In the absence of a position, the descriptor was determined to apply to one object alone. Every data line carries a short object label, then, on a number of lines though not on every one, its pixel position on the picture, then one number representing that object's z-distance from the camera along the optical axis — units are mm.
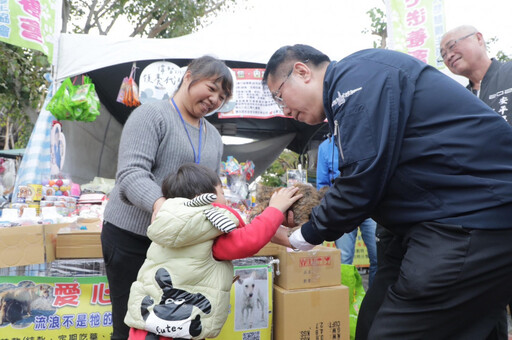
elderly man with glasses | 2223
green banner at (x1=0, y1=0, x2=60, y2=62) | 3201
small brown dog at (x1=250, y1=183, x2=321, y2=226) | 1467
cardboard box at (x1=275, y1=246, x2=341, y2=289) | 2230
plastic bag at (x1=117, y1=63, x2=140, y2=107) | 4461
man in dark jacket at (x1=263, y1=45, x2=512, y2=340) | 981
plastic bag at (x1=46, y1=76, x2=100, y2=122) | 3560
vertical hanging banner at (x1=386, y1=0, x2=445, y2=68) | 4746
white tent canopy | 3842
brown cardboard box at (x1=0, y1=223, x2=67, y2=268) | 1728
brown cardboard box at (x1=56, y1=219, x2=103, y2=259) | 2004
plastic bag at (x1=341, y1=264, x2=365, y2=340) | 2715
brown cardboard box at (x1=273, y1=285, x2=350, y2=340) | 2152
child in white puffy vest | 1296
